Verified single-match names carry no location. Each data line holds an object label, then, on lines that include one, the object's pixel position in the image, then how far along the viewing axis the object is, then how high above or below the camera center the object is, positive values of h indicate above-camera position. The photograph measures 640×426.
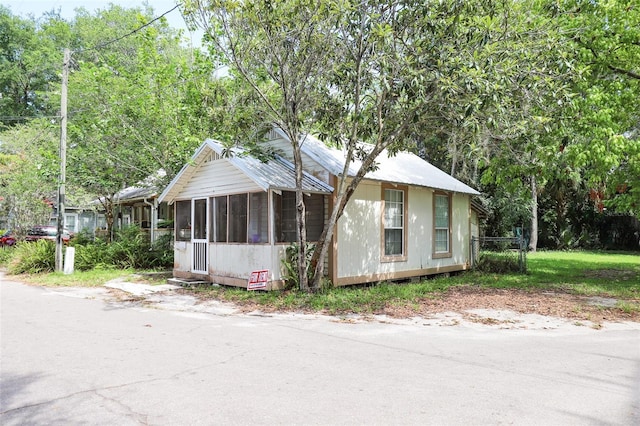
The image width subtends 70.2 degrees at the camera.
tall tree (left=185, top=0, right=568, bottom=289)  8.65 +3.40
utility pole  15.04 +2.47
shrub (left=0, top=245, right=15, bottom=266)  18.64 -1.01
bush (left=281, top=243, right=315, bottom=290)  11.02 -0.90
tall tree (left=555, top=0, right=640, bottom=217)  11.37 +3.78
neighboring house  18.91 +1.18
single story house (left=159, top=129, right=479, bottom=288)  11.43 +0.36
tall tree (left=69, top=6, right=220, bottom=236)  15.41 +3.88
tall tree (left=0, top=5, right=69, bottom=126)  39.91 +14.63
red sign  10.68 -1.20
